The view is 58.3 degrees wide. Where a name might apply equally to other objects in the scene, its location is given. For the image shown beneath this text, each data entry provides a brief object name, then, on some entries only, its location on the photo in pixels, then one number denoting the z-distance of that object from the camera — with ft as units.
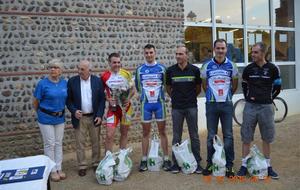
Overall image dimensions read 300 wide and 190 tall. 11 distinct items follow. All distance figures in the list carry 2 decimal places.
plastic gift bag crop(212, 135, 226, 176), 12.03
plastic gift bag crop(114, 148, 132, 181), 12.10
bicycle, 22.46
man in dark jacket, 12.74
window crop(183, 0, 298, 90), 21.59
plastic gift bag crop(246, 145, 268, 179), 11.86
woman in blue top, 12.06
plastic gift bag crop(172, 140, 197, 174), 12.51
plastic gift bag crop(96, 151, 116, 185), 11.79
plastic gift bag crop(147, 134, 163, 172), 12.94
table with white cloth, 6.09
